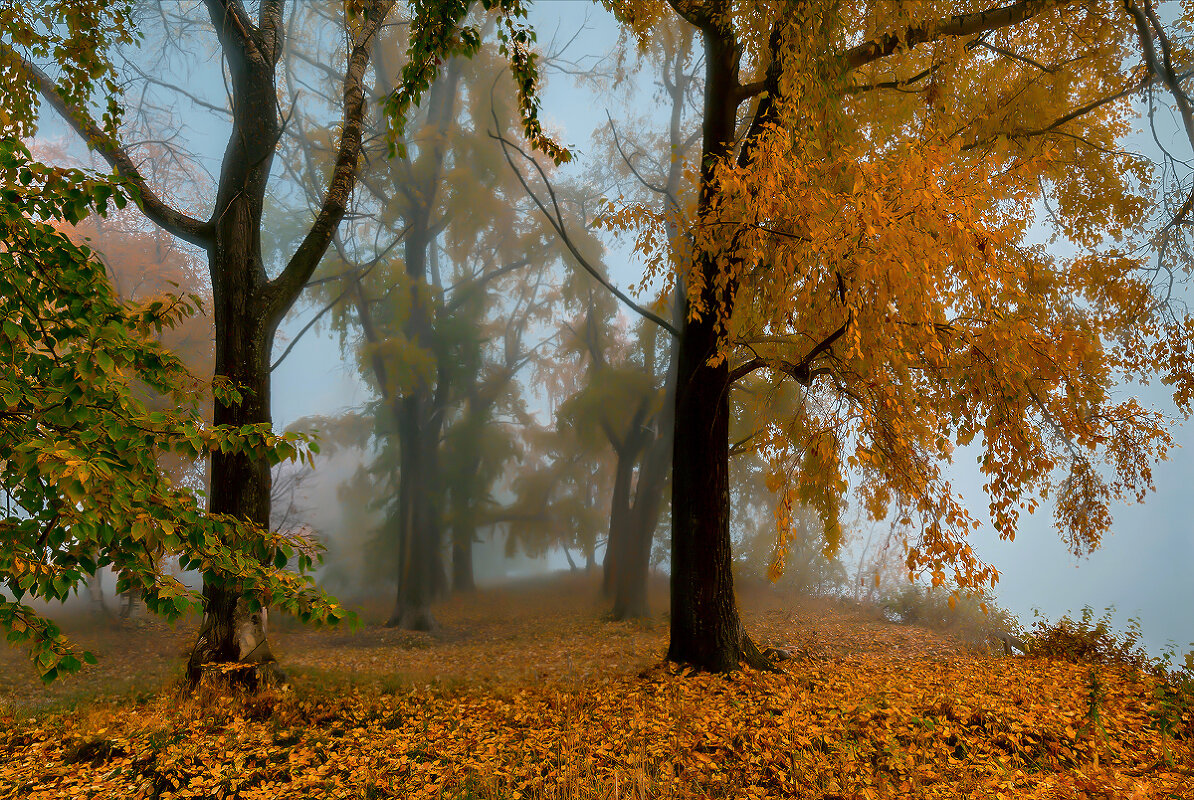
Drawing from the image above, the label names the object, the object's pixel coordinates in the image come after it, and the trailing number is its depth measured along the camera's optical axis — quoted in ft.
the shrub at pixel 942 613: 35.19
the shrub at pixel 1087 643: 20.20
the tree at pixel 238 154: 17.57
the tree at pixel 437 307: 34.17
